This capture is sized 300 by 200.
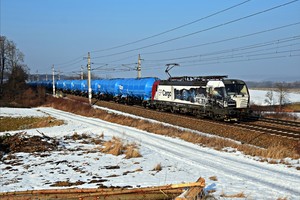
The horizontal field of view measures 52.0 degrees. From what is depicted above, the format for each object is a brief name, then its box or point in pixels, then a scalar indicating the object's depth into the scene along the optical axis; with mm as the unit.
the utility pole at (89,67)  40756
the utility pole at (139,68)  43256
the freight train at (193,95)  21391
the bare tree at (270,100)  60906
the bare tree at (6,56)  72062
